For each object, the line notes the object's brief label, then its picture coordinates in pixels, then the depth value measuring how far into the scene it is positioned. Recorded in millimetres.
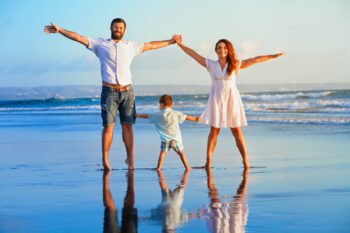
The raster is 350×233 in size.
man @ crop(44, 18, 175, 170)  8836
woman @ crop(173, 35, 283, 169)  8977
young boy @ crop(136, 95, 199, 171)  9242
